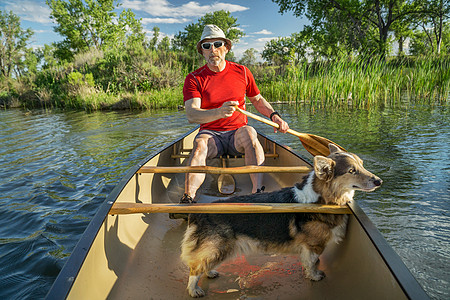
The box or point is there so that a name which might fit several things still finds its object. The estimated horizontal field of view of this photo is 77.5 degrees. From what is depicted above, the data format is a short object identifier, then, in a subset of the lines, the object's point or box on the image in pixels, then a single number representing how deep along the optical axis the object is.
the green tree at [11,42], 43.41
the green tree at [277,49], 44.88
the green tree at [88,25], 39.62
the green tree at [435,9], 24.06
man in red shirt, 3.70
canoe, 1.68
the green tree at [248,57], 33.16
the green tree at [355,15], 25.45
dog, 2.20
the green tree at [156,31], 60.02
